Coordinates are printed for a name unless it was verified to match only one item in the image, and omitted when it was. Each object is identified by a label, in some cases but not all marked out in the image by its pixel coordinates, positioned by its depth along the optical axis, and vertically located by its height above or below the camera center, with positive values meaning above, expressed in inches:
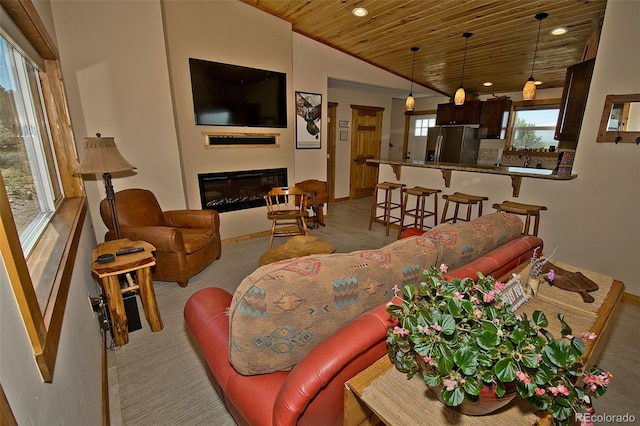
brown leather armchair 102.7 -33.4
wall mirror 98.9 +8.1
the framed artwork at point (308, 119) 177.8 +15.3
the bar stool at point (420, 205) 154.7 -34.3
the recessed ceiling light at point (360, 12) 132.9 +61.2
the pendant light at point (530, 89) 126.9 +23.6
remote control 81.2 -29.8
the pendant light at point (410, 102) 180.1 +25.6
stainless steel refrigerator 244.8 -0.5
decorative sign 45.3 -24.3
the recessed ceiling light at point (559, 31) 131.5 +51.2
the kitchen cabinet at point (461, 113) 240.8 +25.8
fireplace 147.6 -23.2
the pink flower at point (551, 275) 53.9 -24.5
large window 55.4 -0.7
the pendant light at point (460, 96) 155.5 +25.6
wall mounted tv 136.6 +24.9
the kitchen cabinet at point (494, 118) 236.7 +20.9
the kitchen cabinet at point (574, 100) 110.0 +16.9
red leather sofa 31.9 -28.8
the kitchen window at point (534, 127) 228.1 +13.1
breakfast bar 115.4 -12.4
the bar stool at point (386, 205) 167.5 -38.1
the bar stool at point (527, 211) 118.2 -27.8
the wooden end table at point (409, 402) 29.7 -28.0
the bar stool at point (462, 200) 135.6 -26.6
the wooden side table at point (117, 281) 74.9 -36.5
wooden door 258.6 -2.8
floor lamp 85.9 -4.0
